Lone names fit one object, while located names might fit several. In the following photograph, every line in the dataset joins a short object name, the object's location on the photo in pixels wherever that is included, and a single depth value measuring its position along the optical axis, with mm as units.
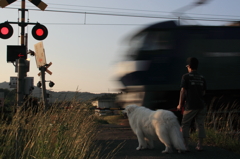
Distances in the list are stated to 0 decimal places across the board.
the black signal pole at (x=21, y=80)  12065
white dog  12980
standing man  13510
